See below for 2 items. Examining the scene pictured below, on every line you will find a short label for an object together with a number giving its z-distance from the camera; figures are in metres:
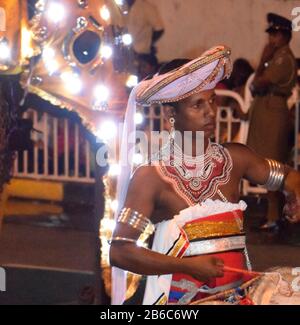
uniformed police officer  12.13
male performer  4.63
